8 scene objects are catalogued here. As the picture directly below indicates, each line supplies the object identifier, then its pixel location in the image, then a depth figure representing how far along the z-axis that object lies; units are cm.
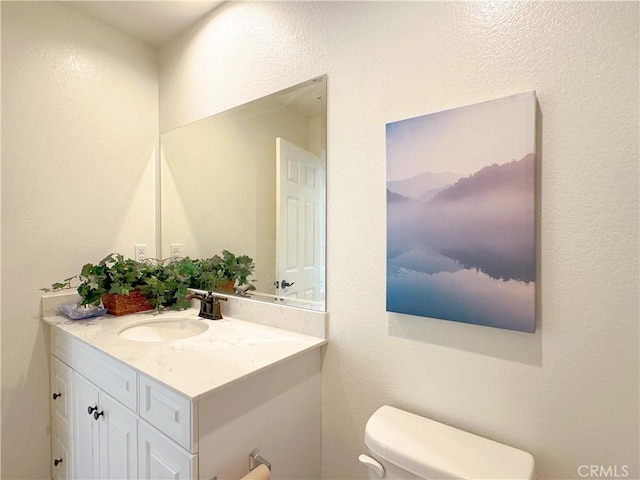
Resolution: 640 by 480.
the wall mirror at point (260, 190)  135
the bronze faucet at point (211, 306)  156
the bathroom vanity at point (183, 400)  92
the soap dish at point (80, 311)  149
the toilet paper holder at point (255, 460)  101
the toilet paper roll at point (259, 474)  94
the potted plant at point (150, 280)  159
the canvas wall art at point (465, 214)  90
